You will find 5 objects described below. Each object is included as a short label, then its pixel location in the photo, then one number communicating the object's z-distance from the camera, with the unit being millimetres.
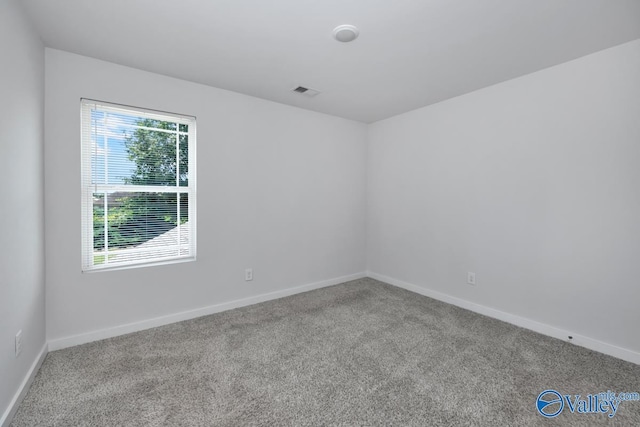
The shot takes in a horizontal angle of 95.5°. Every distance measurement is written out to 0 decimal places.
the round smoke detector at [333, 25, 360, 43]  1952
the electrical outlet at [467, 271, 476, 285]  3114
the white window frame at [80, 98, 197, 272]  2408
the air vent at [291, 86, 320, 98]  2998
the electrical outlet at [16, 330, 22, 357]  1672
